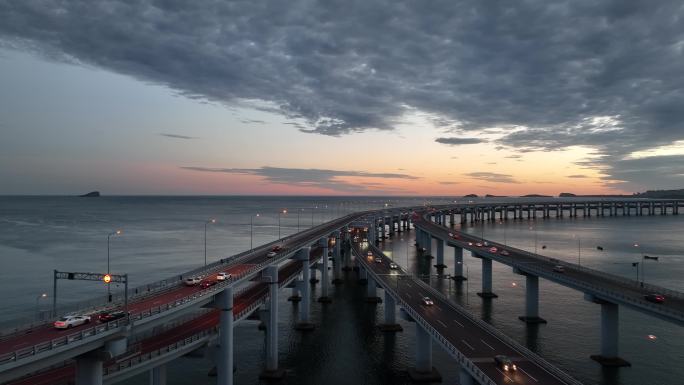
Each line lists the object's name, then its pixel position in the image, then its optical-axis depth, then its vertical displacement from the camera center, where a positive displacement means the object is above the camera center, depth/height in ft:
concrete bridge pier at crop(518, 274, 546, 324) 250.57 -57.52
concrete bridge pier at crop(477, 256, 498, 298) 312.91 -57.43
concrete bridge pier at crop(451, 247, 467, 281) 377.50 -62.34
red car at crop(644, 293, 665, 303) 173.60 -38.67
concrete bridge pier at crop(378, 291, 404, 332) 240.73 -64.68
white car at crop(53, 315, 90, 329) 107.45 -30.79
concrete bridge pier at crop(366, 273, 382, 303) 301.63 -64.69
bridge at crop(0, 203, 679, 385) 97.86 -41.16
